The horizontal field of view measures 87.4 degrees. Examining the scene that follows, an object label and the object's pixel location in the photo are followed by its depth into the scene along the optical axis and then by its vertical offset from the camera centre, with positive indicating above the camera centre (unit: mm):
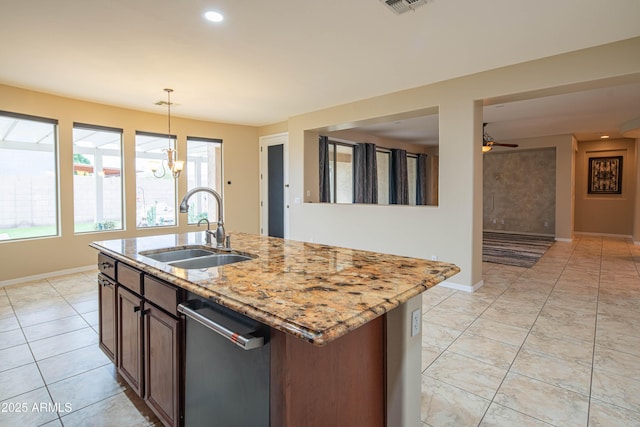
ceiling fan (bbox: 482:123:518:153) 6199 +1164
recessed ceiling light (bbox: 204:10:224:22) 2607 +1504
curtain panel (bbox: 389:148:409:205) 9016 +769
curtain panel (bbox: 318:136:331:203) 7016 +753
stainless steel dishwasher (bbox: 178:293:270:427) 1130 -627
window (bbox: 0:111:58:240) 4477 +410
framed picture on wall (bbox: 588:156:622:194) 8719 +790
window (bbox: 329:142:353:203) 7466 +771
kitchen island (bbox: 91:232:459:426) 1044 -343
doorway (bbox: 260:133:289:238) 6754 +405
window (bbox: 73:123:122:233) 5137 +454
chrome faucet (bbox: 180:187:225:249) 2297 -154
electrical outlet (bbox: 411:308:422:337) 1461 -518
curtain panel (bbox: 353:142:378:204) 7922 +793
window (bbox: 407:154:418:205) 9989 +891
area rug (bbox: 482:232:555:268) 5906 -917
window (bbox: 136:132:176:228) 5805 +413
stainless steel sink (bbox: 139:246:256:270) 2096 -332
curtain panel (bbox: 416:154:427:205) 10156 +767
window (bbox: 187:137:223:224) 6461 +676
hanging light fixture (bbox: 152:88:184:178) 4402 +566
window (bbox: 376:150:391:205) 8688 +826
